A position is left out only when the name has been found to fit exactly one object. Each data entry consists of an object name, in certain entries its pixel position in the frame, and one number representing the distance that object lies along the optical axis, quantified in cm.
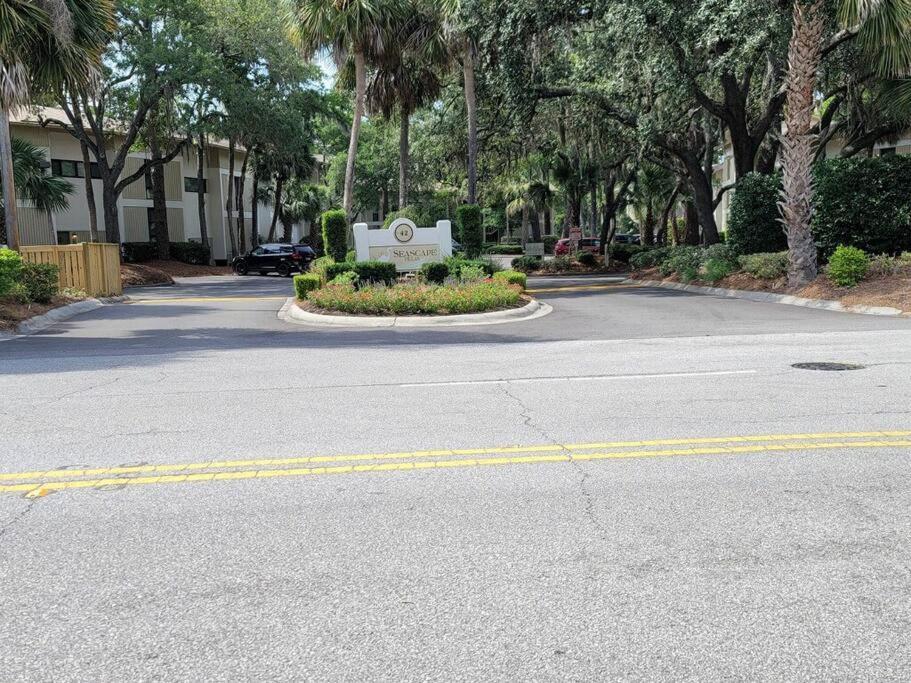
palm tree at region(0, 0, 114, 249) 1656
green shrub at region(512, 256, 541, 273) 3881
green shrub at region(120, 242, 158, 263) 4238
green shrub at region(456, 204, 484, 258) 2684
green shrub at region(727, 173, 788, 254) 2380
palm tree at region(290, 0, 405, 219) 2519
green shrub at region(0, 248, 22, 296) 1666
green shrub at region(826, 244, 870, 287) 1816
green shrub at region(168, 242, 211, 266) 4500
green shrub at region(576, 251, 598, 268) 3916
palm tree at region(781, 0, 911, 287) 1769
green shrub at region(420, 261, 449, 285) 2217
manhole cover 942
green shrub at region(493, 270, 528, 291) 2095
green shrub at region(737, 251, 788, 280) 2089
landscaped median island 1731
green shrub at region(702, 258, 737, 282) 2338
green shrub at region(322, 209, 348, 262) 2542
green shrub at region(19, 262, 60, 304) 1892
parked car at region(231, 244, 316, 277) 3944
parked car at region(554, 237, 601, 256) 4760
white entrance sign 2441
